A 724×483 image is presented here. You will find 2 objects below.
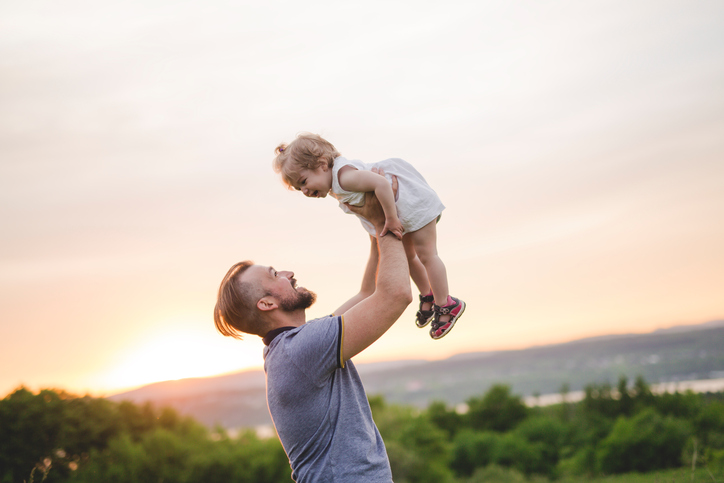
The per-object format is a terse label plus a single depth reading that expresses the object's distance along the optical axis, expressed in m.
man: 2.45
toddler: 3.04
